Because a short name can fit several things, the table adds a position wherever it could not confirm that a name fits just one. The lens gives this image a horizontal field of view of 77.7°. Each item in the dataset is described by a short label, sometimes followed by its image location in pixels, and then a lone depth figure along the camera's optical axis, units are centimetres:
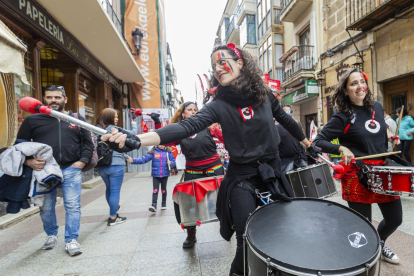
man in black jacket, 322
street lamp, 1084
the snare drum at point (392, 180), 203
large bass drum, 110
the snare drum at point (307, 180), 312
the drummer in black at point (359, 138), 238
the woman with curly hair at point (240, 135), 172
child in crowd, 516
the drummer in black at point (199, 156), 336
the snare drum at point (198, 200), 267
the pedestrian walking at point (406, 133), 668
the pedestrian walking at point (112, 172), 428
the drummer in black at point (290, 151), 405
